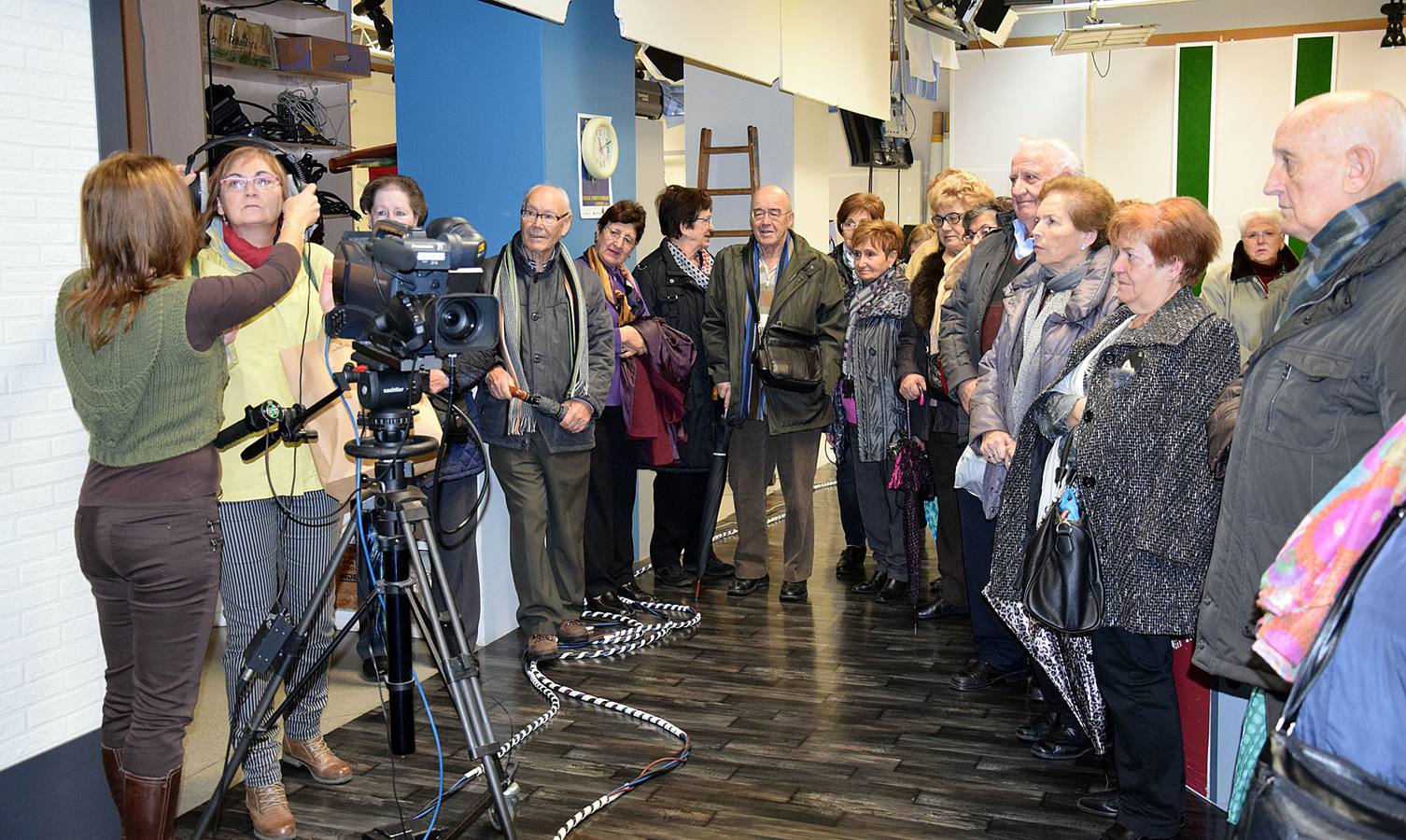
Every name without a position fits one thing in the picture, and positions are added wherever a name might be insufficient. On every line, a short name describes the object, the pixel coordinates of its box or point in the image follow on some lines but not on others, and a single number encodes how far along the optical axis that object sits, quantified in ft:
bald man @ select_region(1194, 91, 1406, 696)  6.57
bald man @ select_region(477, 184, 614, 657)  13.85
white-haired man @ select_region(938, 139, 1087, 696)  13.04
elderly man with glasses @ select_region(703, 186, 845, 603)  16.51
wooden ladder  25.21
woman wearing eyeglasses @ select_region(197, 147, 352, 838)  9.48
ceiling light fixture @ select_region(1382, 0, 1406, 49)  28.45
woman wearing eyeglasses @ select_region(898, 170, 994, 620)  14.96
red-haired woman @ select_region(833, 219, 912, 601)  16.22
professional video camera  7.95
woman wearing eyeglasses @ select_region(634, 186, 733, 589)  17.20
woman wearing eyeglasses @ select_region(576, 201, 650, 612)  15.78
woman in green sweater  7.86
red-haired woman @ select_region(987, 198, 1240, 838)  8.79
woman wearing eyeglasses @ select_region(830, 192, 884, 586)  17.76
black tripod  8.05
